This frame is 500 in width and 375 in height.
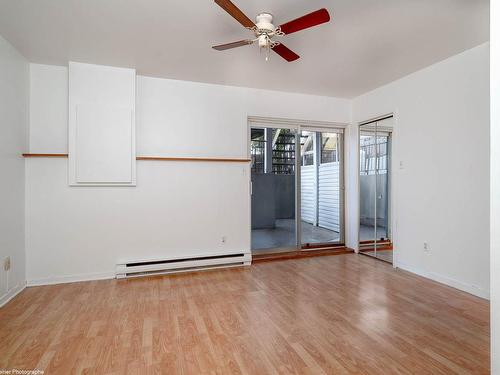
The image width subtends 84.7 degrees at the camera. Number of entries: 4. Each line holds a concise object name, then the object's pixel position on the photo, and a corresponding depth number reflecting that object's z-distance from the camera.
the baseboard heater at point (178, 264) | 3.45
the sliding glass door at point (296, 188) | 4.44
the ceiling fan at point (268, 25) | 1.86
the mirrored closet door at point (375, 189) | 4.23
